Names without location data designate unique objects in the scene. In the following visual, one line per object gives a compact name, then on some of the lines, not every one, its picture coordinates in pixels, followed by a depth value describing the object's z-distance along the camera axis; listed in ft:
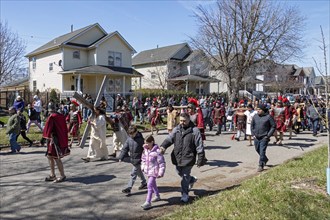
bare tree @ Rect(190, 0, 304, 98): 105.29
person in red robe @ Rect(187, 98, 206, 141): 33.35
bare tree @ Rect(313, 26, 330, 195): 19.35
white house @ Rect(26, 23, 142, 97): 105.40
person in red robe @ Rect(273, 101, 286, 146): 43.50
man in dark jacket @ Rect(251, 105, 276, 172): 28.30
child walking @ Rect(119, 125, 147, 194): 21.70
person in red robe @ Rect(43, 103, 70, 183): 25.00
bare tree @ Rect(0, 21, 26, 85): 117.39
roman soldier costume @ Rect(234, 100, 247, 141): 46.20
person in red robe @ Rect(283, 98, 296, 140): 46.31
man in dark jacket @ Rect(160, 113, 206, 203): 19.79
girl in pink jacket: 19.39
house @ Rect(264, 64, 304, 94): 176.32
